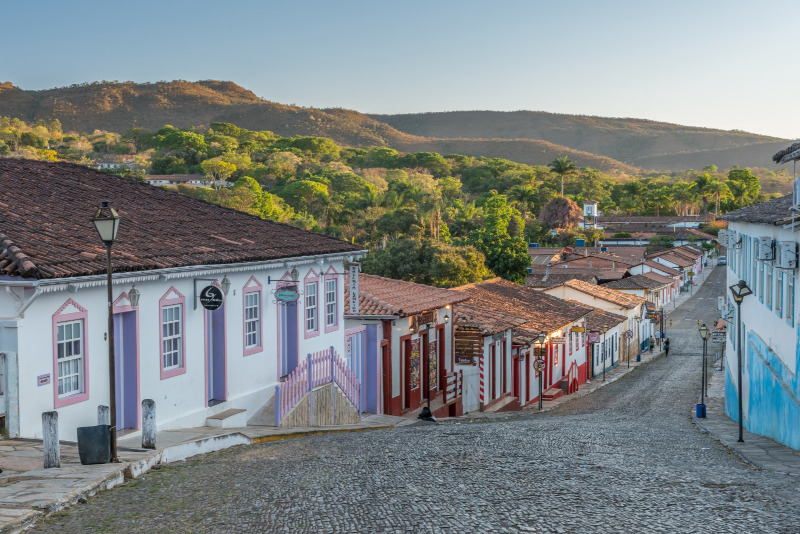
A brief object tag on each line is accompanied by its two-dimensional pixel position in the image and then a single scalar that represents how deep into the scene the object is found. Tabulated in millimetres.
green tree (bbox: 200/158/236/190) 127762
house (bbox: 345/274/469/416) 21297
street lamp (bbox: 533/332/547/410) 31016
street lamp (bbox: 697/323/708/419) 25412
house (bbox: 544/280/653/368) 51628
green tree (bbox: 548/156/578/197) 142375
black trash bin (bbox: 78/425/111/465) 9898
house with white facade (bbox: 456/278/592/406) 30048
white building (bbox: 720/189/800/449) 15562
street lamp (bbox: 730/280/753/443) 16922
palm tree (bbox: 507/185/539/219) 125069
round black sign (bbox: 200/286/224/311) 14141
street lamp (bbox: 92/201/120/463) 10219
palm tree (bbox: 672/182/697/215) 146875
